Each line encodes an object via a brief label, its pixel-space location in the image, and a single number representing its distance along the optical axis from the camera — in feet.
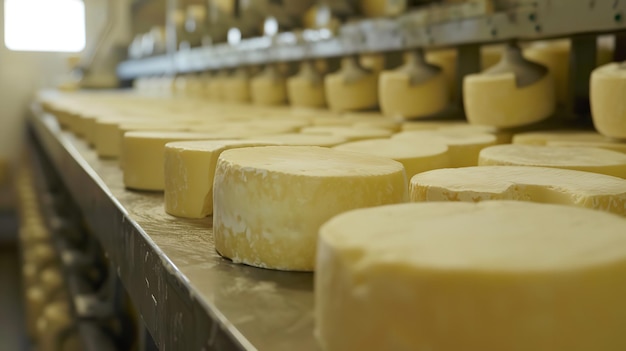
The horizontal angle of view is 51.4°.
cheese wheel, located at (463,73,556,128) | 4.73
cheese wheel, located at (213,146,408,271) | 2.13
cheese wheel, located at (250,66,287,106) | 10.46
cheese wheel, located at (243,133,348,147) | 3.68
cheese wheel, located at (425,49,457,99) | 7.50
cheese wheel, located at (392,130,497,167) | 3.68
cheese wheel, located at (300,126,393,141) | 4.23
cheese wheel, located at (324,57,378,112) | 7.80
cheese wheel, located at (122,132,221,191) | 3.82
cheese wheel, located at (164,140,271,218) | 2.98
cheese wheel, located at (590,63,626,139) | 3.71
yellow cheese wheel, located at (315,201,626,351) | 1.25
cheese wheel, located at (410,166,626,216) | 2.11
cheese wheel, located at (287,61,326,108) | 9.14
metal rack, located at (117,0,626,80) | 4.33
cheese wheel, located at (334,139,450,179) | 3.06
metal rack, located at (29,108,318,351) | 1.68
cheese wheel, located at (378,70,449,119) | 6.21
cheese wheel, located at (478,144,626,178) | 2.75
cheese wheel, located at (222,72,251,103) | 11.87
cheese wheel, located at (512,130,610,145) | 4.10
